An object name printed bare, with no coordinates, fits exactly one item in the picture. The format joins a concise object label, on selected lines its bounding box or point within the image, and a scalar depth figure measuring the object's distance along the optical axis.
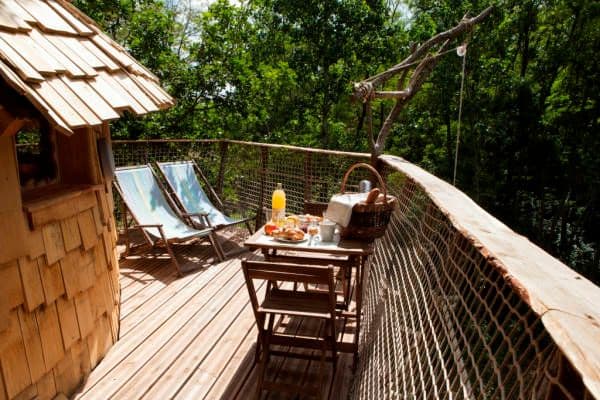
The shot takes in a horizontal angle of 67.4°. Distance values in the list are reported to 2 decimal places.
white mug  3.05
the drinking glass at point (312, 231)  3.20
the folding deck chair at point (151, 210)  5.09
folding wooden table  2.88
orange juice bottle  3.42
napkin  2.93
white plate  3.03
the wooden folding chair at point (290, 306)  2.62
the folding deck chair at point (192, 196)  5.69
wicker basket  2.88
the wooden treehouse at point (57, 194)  2.22
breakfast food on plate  3.03
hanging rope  5.49
